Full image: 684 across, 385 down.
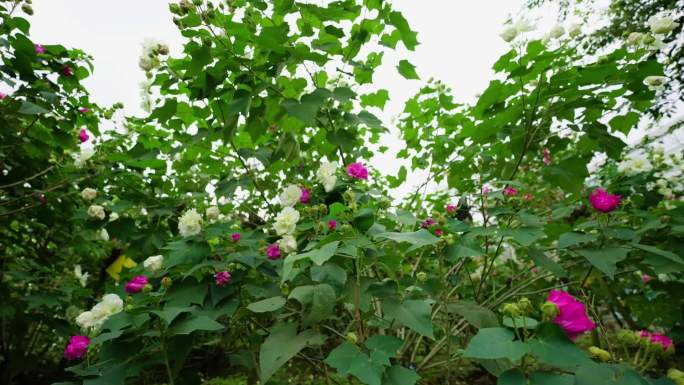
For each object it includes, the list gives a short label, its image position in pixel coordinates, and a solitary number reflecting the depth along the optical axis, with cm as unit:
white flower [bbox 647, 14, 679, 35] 115
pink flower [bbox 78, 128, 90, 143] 195
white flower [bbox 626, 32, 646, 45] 118
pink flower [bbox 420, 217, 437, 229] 124
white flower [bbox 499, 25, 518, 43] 122
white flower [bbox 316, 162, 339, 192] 112
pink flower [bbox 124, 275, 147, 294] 113
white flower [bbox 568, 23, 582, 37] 121
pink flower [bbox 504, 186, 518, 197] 128
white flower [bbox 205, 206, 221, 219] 123
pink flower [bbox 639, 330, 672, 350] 86
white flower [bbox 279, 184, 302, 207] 110
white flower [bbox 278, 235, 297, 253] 95
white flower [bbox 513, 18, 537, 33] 122
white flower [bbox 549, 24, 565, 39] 122
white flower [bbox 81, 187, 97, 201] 148
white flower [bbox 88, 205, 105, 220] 143
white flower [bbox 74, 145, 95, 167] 164
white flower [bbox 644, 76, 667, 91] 120
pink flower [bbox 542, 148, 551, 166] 167
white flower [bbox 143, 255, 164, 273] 110
